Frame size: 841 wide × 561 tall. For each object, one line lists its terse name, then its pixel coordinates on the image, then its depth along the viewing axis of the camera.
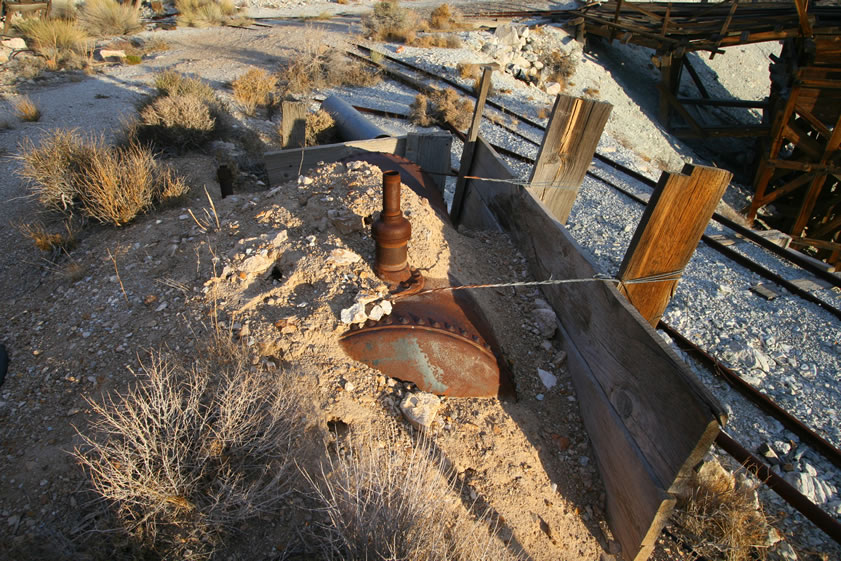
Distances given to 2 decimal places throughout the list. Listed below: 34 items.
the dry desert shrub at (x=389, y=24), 14.73
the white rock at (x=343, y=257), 2.84
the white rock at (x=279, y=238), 3.07
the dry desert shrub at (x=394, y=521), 1.65
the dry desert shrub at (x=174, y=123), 6.07
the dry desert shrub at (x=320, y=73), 10.28
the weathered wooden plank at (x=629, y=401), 1.72
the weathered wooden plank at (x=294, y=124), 5.40
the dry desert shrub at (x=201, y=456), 1.83
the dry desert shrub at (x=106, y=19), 15.07
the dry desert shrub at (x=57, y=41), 11.38
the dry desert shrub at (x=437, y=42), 14.29
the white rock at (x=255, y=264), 2.92
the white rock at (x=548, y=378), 2.77
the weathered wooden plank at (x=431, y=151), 5.04
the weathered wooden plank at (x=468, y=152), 4.01
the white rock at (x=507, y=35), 14.87
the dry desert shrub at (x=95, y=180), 4.30
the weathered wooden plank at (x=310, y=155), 4.79
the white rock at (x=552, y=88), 13.16
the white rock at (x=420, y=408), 2.27
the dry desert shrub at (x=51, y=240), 4.11
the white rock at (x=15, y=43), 12.12
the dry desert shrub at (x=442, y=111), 8.82
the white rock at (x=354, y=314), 2.53
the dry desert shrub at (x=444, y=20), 16.38
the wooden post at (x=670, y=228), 1.98
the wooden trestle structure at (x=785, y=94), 9.12
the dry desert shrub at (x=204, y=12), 16.67
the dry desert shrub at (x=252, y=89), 8.84
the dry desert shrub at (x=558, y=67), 14.06
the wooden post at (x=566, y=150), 3.03
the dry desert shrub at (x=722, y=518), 2.30
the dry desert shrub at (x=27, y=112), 7.57
